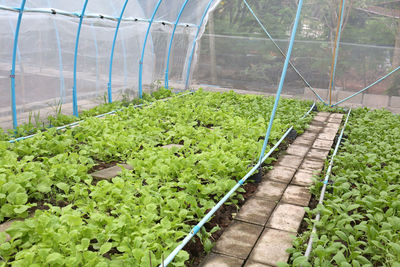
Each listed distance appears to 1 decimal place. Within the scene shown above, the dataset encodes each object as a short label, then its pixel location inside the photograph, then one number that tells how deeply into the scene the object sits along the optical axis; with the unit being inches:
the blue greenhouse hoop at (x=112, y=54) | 297.6
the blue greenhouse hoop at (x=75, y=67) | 257.8
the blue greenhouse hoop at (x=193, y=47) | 402.0
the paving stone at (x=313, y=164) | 187.8
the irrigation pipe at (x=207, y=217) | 97.4
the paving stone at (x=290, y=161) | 190.7
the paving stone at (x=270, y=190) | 151.9
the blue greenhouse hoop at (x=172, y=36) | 369.0
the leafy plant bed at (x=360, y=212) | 104.6
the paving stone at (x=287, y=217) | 127.6
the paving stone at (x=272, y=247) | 108.4
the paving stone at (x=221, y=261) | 105.2
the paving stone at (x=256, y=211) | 132.5
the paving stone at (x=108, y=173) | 160.4
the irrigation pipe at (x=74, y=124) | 196.0
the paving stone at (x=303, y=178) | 167.0
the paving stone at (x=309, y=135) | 246.4
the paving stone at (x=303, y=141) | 231.8
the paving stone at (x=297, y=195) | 146.5
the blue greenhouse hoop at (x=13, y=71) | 207.4
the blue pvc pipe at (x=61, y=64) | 249.9
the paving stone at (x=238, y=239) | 112.2
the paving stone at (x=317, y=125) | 273.3
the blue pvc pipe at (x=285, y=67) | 150.1
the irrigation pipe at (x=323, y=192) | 108.4
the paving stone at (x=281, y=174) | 171.0
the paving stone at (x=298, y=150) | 211.0
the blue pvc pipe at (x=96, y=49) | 282.5
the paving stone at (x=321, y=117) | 306.5
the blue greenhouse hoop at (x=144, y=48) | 334.0
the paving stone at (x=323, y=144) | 225.1
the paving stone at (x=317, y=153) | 207.3
